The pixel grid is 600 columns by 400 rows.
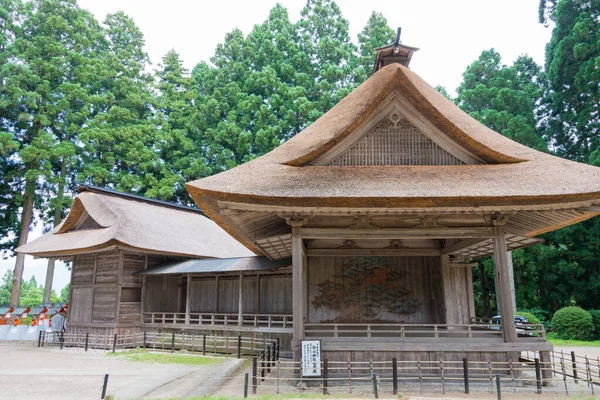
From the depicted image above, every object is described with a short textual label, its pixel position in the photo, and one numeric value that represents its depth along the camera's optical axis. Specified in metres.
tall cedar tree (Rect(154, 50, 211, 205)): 33.31
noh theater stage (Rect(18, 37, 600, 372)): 9.37
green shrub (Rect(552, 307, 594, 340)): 21.50
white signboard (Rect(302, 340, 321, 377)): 9.34
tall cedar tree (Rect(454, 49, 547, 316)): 27.59
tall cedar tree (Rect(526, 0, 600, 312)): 25.39
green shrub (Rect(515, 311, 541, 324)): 22.35
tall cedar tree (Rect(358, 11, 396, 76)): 35.94
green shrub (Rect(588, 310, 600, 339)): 22.67
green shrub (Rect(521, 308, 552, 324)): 26.08
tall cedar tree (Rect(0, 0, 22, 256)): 28.06
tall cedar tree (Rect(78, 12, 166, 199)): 31.12
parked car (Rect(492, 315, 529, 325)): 21.17
